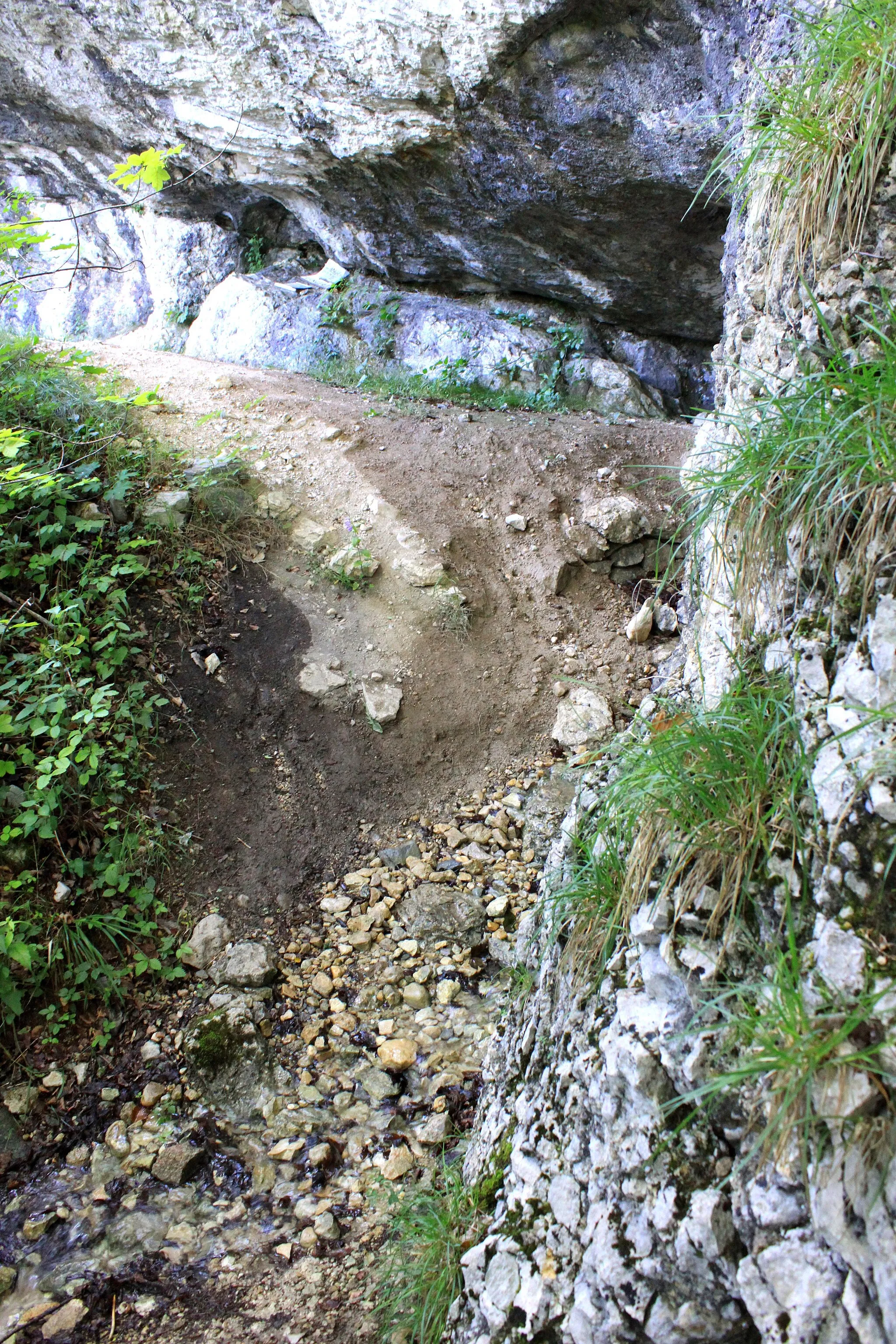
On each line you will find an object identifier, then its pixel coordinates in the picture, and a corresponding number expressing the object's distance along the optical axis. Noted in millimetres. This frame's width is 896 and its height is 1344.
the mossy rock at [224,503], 5055
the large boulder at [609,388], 8617
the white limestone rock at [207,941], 3529
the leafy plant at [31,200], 2969
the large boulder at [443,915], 3707
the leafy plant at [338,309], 9125
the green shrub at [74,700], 3396
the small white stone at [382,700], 4617
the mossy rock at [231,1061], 3090
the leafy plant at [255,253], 10109
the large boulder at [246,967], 3459
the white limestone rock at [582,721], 4703
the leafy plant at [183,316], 10414
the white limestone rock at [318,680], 4598
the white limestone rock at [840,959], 1499
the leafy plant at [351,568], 5172
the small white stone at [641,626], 5273
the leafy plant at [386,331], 9062
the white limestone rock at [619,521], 5645
